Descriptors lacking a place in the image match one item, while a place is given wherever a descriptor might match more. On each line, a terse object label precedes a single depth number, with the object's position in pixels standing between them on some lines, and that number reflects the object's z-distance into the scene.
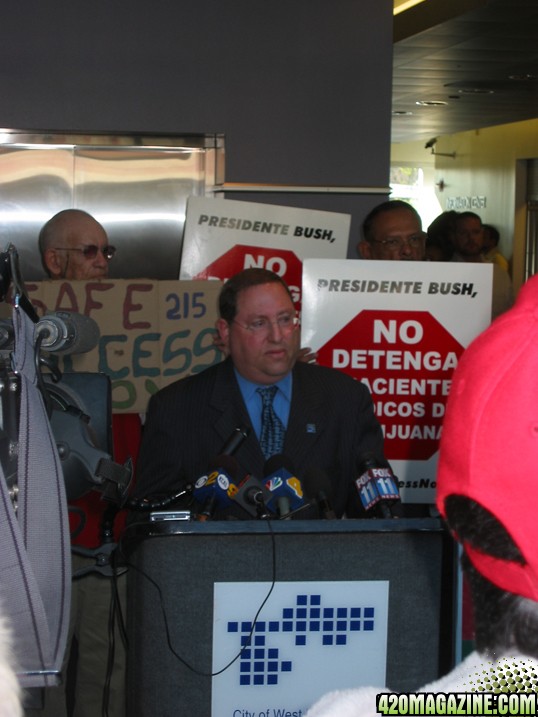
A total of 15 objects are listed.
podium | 2.52
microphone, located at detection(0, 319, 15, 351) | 2.49
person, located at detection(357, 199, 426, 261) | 5.32
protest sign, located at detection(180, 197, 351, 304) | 5.23
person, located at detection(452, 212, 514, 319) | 7.89
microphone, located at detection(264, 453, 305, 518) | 2.75
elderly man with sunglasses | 5.05
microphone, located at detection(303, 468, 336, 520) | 2.82
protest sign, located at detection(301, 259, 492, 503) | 4.25
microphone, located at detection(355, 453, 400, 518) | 2.80
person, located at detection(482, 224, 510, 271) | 10.53
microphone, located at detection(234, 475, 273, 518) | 2.65
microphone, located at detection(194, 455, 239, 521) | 2.71
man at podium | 3.77
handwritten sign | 4.53
